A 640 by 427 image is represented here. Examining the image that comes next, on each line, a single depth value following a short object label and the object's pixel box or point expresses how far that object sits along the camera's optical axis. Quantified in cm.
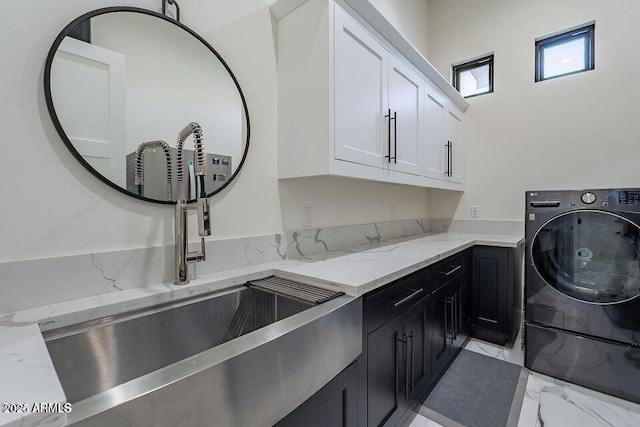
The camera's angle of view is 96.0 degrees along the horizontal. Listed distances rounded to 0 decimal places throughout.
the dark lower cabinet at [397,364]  117
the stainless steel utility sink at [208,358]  55
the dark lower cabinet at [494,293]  220
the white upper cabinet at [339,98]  139
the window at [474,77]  293
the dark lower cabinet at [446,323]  168
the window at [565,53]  243
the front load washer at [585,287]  163
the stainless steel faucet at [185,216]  108
